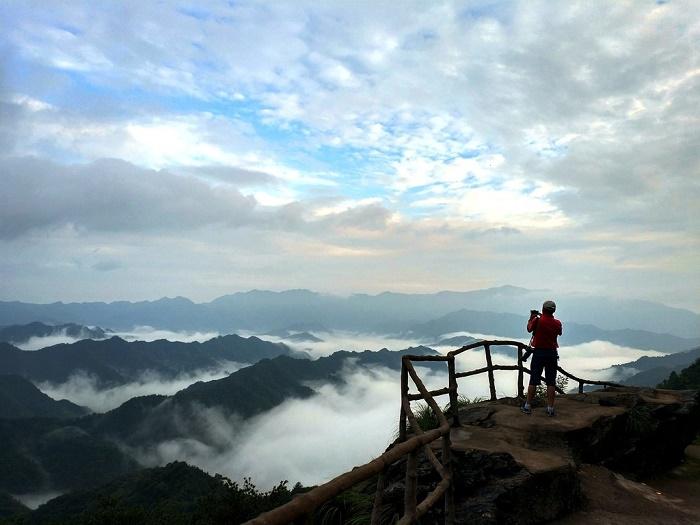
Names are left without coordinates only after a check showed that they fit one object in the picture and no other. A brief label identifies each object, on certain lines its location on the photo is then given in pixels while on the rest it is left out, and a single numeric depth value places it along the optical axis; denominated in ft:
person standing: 28.68
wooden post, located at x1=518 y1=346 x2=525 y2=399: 33.75
